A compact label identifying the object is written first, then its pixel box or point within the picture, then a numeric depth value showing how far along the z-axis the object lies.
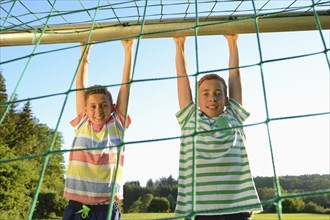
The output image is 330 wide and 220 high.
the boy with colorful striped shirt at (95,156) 1.46
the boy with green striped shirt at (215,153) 1.29
